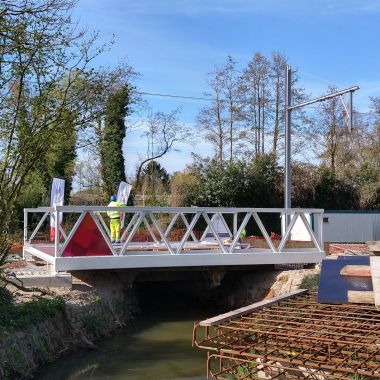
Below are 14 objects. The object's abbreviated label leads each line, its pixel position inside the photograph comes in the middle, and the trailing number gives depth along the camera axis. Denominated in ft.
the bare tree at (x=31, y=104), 24.63
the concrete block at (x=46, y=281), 35.17
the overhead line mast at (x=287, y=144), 50.37
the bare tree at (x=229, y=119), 86.07
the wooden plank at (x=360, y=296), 17.78
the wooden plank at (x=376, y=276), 16.28
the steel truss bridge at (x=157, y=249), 35.35
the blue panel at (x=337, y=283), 18.98
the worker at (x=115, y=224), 45.02
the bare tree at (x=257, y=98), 85.92
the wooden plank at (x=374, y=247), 17.36
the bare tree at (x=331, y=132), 88.28
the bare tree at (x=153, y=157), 96.00
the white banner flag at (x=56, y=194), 45.29
